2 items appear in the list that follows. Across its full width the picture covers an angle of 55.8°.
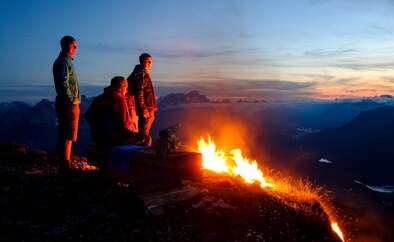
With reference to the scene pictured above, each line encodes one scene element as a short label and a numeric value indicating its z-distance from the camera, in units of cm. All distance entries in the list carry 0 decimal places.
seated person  1061
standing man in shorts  932
